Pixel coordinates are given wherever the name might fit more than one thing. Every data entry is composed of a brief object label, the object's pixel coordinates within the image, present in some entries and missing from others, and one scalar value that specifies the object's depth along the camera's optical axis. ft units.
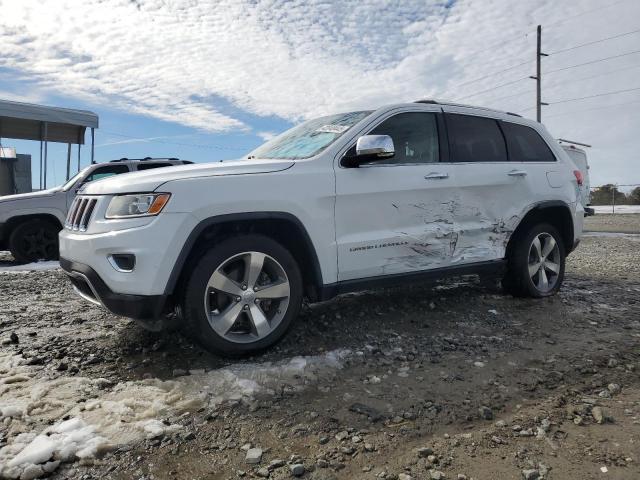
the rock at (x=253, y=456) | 7.11
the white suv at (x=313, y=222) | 10.03
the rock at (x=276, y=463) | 6.96
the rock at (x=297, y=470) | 6.75
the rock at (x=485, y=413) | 8.32
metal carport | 43.34
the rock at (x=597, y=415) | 8.15
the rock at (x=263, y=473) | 6.77
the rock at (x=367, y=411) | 8.32
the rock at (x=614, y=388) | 9.30
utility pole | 82.58
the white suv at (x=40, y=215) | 26.96
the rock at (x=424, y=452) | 7.17
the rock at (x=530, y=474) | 6.59
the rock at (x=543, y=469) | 6.66
